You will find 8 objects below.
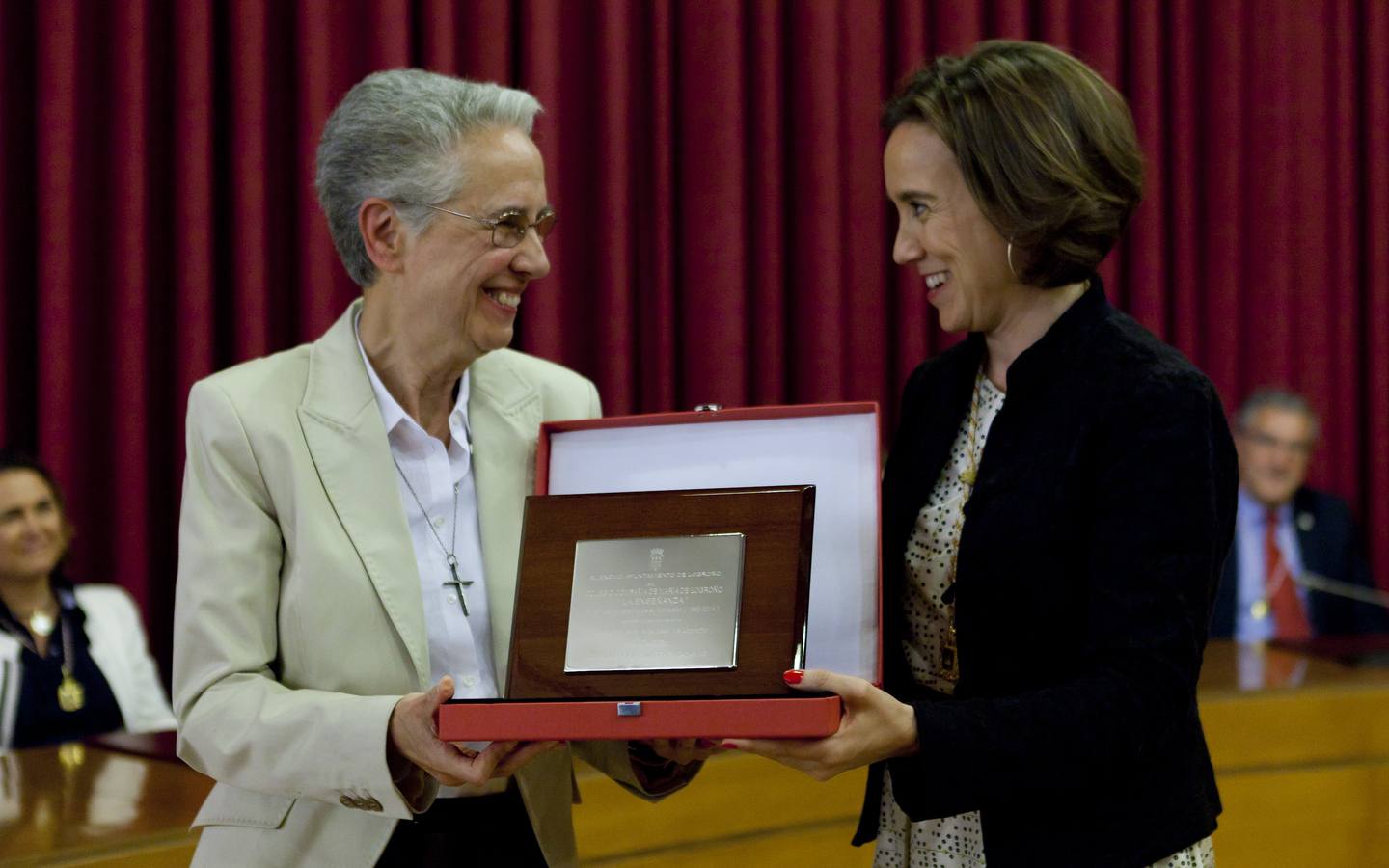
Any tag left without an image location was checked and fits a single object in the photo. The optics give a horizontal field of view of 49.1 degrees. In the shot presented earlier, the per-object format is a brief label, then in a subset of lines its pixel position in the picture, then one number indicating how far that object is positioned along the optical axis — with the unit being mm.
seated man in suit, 4641
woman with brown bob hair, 1517
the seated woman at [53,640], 3609
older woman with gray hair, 1584
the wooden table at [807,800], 2205
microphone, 4613
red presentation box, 1686
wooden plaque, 1517
